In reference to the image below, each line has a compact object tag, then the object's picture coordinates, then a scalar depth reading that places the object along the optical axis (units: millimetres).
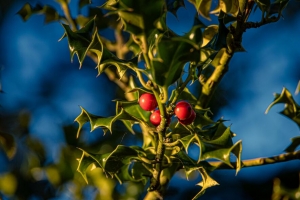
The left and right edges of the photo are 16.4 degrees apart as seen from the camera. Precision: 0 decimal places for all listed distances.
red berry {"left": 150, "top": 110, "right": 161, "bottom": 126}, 590
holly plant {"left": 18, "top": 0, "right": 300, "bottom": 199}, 526
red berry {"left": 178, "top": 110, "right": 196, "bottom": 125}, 582
